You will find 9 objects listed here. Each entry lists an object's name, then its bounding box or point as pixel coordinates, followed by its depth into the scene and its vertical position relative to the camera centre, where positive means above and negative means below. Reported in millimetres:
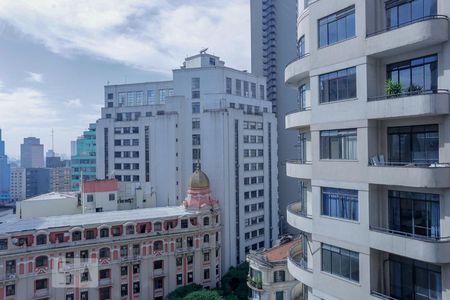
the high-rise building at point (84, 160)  83812 -1158
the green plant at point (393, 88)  11492 +1998
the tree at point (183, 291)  38597 -15249
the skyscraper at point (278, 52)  69750 +20292
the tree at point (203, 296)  35469 -14140
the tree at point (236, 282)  43438 -16648
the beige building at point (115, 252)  35156 -10540
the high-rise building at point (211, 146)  52469 +1193
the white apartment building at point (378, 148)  10562 +79
